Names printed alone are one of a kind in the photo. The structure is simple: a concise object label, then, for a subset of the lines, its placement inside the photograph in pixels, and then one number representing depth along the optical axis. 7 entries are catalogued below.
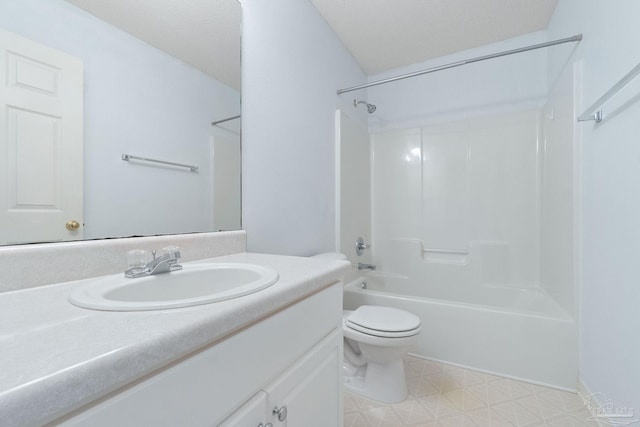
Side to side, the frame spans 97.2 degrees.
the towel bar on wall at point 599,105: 0.86
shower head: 2.30
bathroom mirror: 0.68
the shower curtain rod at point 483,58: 1.47
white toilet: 1.38
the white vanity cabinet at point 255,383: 0.38
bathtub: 1.48
